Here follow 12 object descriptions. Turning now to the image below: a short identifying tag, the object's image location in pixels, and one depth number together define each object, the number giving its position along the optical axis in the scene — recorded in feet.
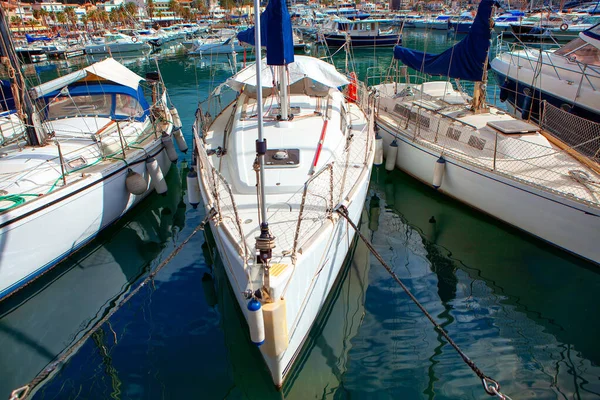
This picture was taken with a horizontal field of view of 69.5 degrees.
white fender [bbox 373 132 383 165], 36.43
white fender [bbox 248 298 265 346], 14.74
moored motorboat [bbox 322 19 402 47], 126.62
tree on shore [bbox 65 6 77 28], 132.22
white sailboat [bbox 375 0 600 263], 25.84
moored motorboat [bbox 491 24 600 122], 38.17
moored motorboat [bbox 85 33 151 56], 131.85
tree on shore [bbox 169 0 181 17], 225.93
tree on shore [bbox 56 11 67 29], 163.04
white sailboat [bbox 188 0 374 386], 15.78
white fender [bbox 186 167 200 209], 28.30
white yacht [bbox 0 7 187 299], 24.03
